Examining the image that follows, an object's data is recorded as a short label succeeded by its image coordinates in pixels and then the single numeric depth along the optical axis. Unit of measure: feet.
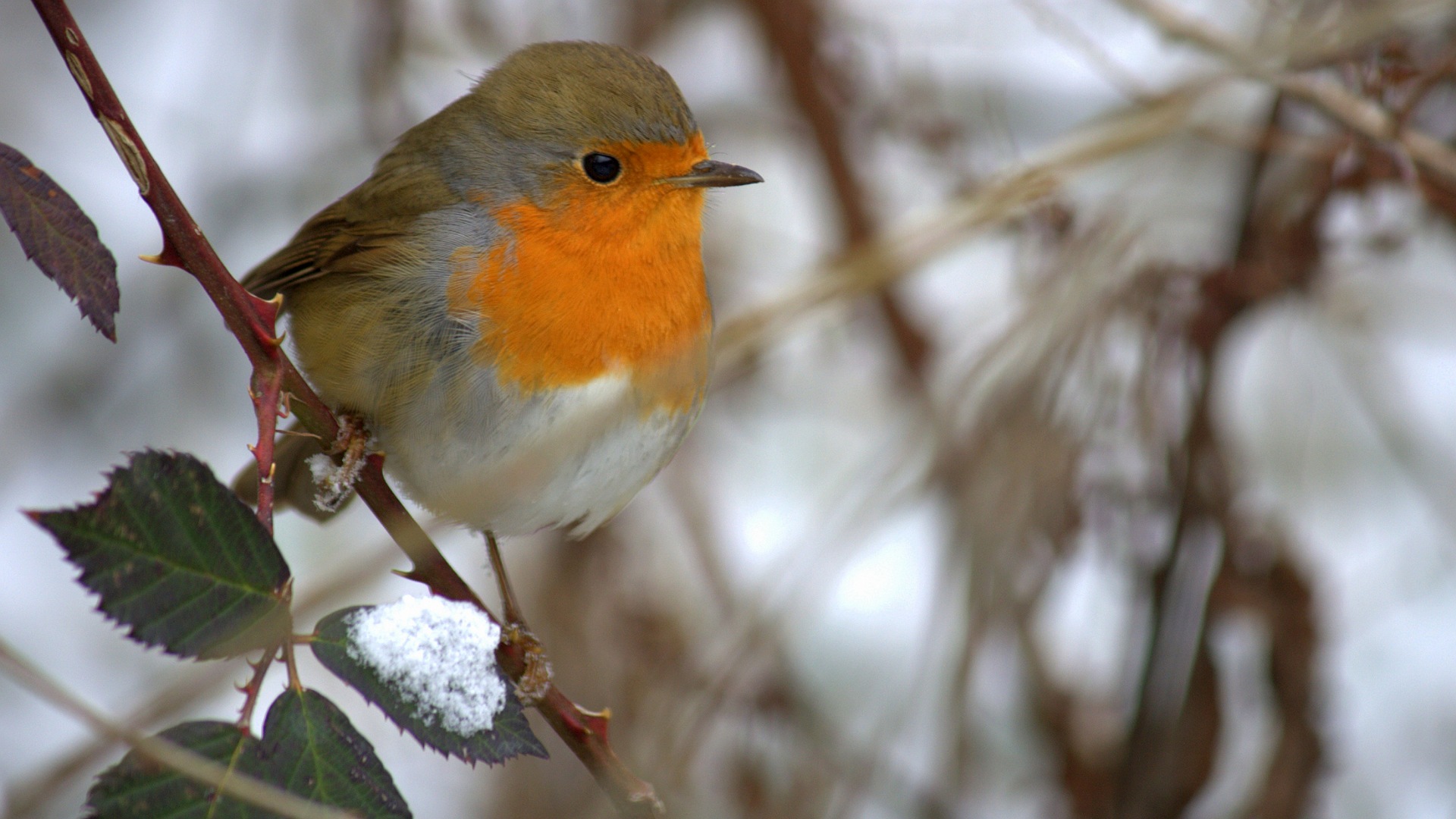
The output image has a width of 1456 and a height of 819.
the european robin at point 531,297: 13.89
